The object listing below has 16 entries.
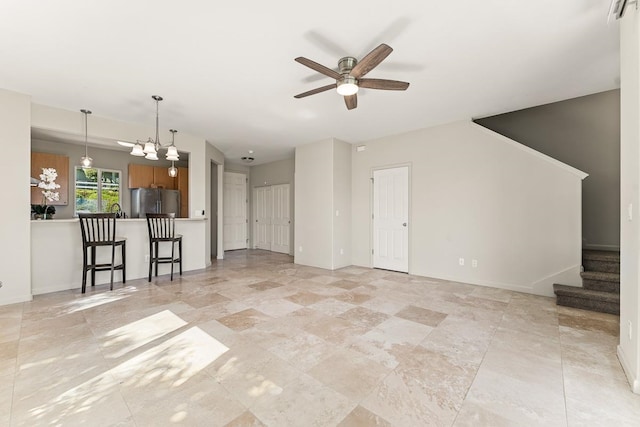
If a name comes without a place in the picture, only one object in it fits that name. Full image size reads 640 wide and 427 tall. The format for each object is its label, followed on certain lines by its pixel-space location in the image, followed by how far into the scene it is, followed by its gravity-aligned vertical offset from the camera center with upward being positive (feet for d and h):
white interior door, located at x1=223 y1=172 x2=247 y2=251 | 26.96 +0.40
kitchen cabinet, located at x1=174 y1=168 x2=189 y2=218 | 22.02 +2.17
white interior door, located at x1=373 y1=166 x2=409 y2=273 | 17.17 -0.35
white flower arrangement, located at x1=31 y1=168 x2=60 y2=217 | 13.25 +1.20
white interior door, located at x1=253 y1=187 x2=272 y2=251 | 27.22 -0.33
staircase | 10.29 -3.15
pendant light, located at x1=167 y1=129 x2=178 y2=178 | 12.77 +2.92
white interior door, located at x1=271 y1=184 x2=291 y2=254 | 25.32 -0.50
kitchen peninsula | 12.54 -2.06
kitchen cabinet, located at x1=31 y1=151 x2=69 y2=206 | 16.32 +2.81
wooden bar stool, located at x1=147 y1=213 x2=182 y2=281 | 15.14 -1.27
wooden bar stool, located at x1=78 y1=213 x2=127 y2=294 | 12.81 -1.26
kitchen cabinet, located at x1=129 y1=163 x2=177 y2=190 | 20.31 +2.91
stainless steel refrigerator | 20.12 +1.01
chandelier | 12.39 +3.02
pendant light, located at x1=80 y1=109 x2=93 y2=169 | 13.01 +4.25
